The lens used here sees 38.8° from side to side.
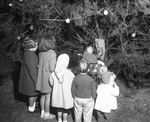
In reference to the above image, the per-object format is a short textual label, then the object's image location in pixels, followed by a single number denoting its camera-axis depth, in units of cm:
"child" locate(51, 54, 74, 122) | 398
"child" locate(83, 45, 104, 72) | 452
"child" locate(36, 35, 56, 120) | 418
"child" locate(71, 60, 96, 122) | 381
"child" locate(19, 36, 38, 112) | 440
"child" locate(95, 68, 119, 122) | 398
